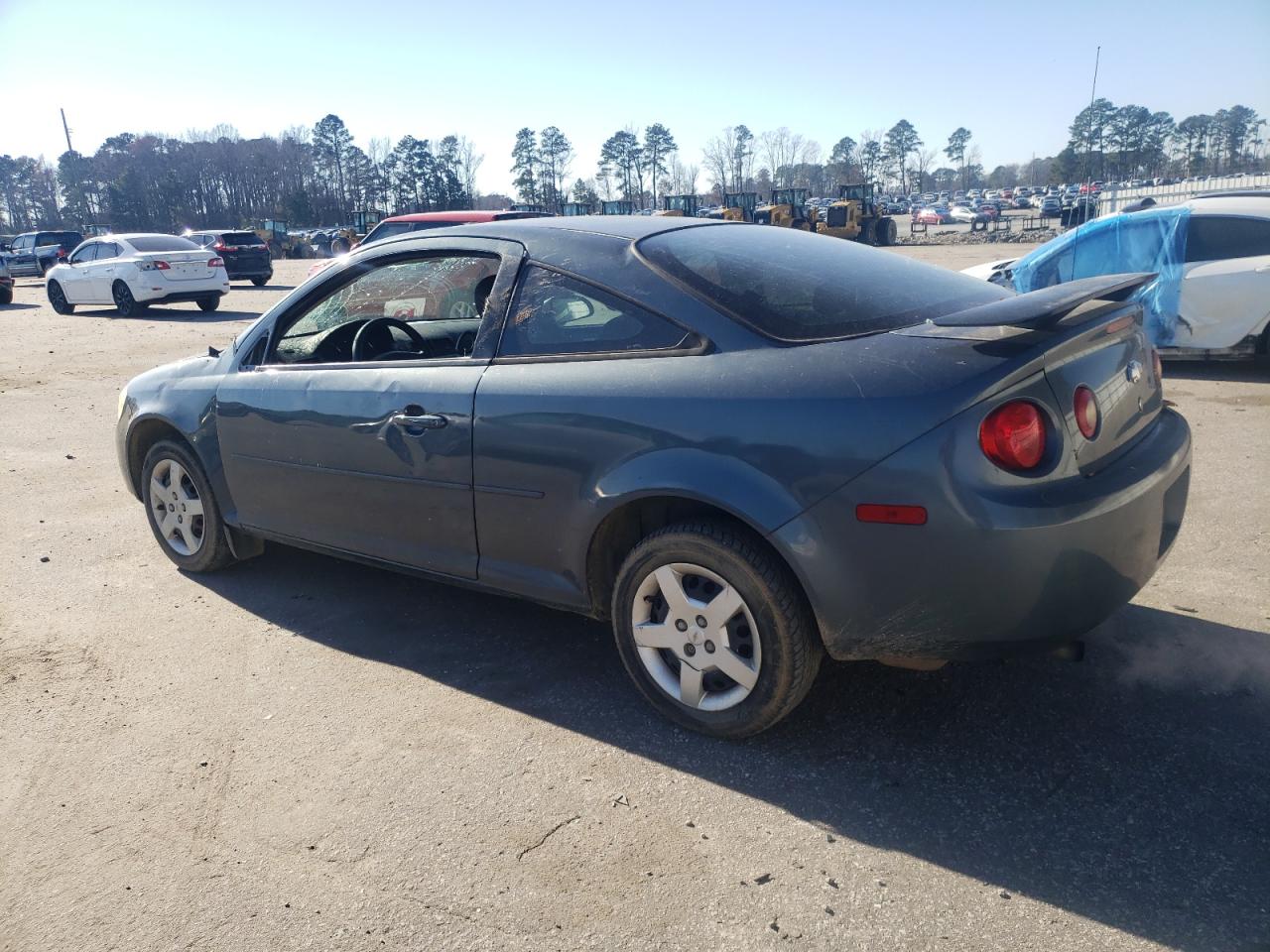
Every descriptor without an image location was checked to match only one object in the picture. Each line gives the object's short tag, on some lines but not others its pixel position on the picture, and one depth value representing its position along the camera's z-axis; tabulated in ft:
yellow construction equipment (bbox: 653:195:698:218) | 160.25
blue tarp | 28.71
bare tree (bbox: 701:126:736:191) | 444.96
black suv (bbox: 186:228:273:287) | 82.38
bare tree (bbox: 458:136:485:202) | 342.23
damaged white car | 27.58
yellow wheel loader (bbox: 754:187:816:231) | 123.90
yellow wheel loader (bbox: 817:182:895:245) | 119.65
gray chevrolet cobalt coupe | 8.52
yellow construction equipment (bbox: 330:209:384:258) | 98.94
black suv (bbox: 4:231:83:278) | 118.52
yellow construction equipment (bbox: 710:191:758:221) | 153.83
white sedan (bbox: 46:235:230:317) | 60.49
